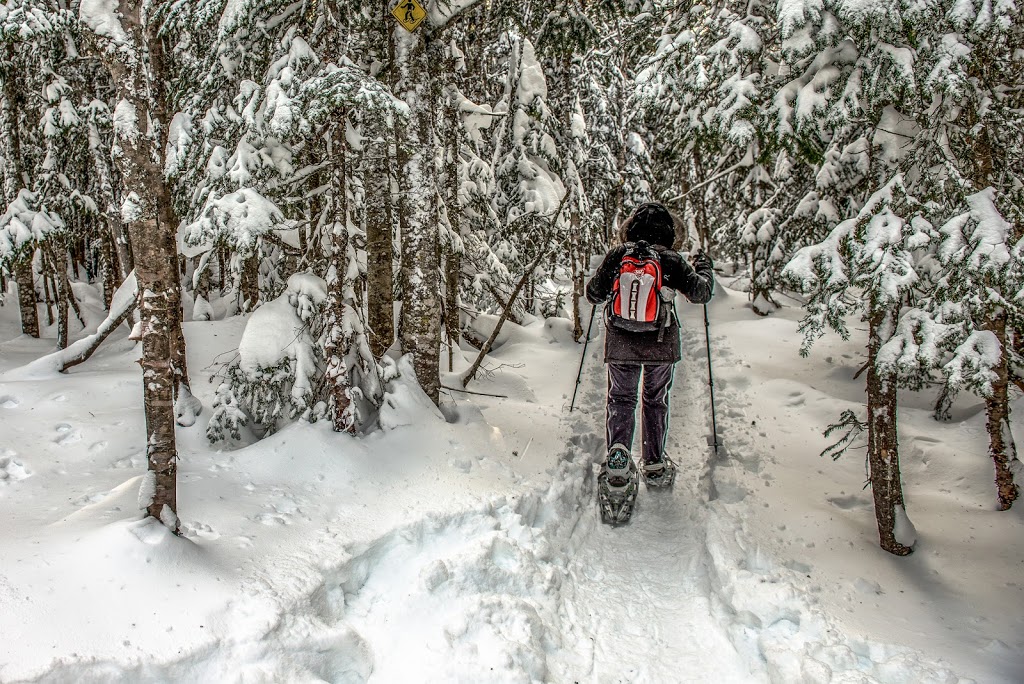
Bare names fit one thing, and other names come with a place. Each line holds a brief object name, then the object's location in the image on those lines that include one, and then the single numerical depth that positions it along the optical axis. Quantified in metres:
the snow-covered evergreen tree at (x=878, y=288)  4.08
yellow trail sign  5.34
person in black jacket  5.45
